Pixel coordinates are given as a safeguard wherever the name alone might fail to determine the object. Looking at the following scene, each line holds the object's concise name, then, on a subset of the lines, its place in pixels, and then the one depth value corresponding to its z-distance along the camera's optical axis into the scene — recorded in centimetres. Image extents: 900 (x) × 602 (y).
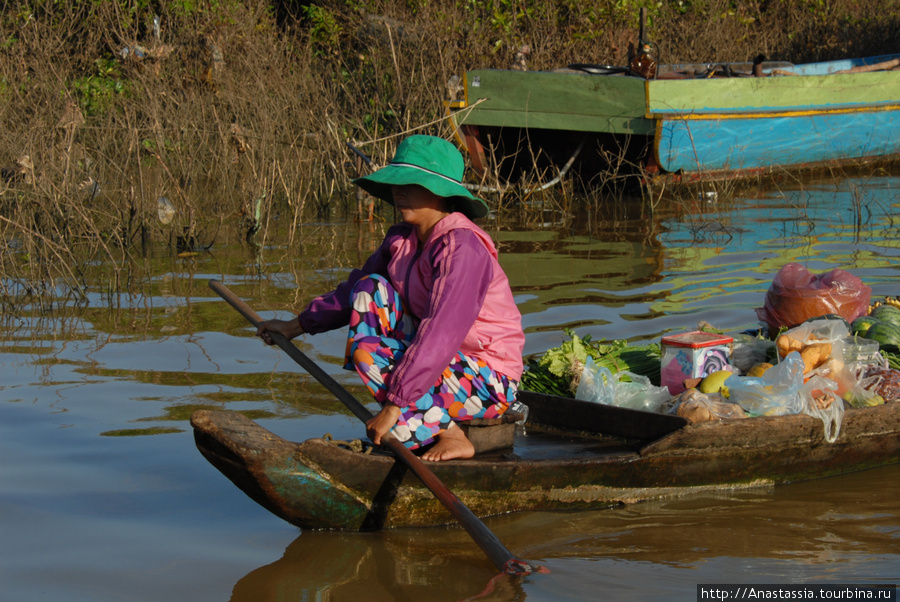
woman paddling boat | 570
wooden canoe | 553
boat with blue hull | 1712
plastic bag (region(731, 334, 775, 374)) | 788
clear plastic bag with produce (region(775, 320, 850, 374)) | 730
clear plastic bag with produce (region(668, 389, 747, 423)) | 664
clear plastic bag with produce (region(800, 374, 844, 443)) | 679
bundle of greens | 770
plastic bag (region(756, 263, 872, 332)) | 845
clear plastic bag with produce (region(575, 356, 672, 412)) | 727
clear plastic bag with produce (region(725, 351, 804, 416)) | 681
